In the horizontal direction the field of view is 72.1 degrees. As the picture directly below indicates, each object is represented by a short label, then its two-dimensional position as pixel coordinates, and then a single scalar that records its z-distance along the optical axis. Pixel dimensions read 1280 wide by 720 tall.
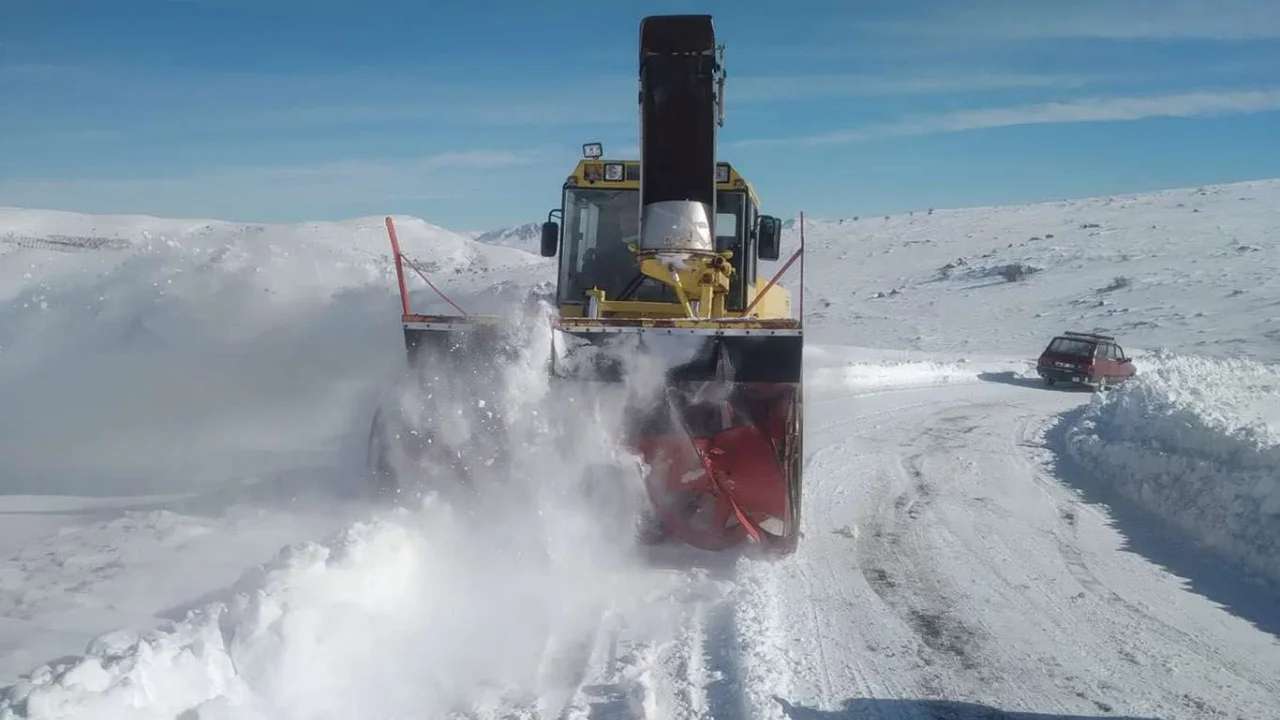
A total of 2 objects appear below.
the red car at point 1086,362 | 21.88
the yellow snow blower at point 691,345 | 5.96
